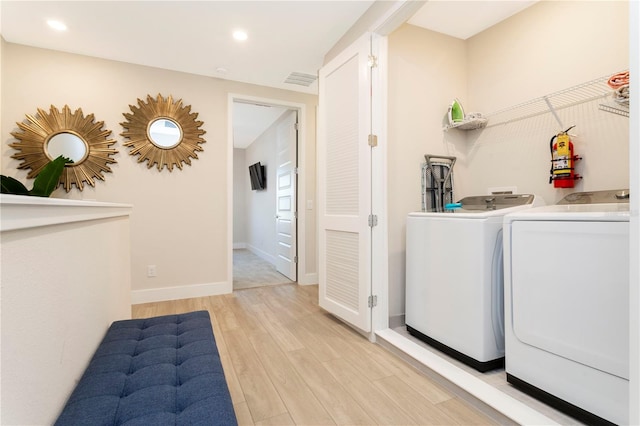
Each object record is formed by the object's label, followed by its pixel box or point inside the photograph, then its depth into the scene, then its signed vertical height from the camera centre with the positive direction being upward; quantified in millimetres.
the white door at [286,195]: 4352 +214
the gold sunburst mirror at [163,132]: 3342 +870
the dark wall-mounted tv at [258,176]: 6121 +675
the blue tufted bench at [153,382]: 849 -566
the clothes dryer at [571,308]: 1242 -459
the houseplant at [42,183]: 1587 +160
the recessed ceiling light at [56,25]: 2619 +1606
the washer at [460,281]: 1780 -467
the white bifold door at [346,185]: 2354 +196
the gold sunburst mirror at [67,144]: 2971 +669
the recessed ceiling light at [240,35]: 2801 +1600
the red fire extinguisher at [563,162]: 2057 +296
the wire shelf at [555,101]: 1973 +746
